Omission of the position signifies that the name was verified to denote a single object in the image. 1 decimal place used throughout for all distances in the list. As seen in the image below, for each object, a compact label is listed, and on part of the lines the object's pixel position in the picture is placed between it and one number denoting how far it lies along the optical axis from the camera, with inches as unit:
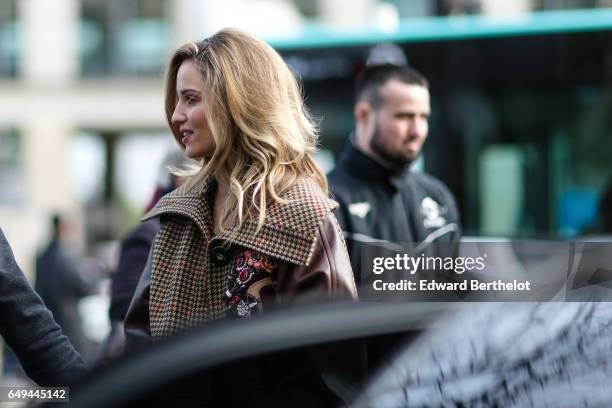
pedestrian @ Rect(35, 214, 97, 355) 629.9
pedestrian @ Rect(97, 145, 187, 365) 286.5
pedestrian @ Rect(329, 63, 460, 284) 308.3
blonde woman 180.1
